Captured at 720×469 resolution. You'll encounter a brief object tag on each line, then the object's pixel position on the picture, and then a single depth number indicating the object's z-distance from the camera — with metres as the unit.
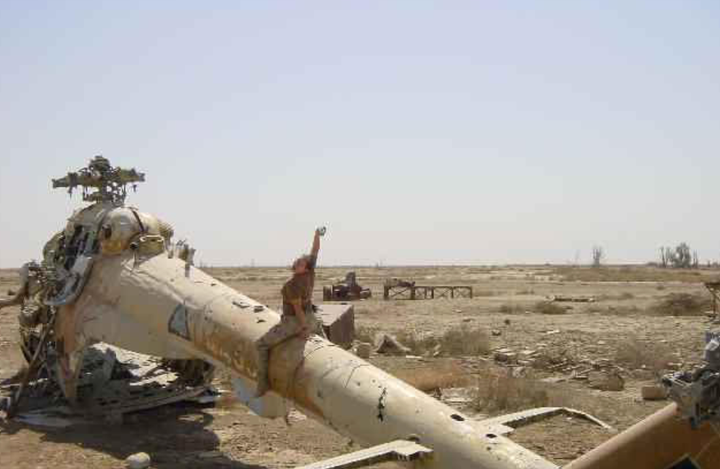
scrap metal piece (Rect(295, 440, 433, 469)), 4.83
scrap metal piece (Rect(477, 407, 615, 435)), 6.14
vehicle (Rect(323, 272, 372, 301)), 35.97
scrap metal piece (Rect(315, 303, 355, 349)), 15.98
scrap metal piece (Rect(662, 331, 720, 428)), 3.39
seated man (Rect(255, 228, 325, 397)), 7.35
